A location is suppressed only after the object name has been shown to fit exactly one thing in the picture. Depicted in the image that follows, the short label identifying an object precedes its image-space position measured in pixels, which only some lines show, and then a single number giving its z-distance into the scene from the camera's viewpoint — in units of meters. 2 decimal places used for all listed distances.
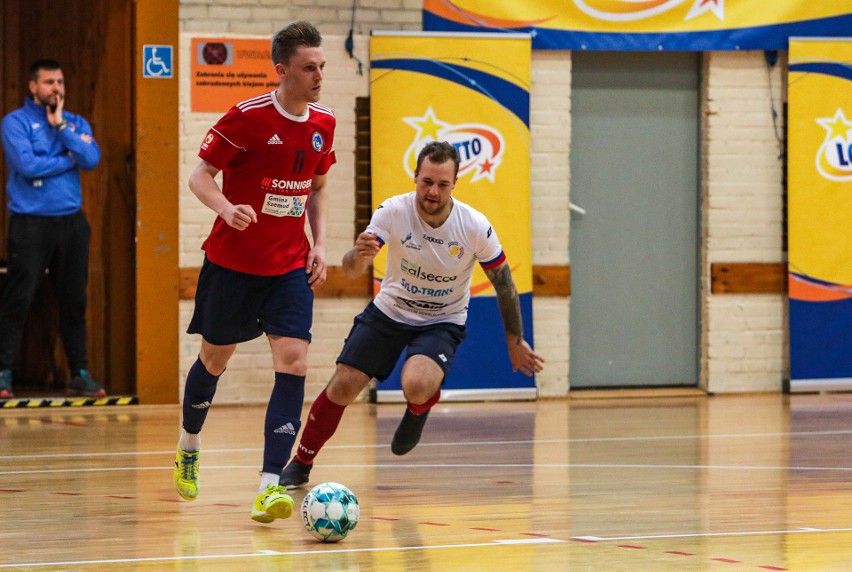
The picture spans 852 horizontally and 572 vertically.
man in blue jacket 18.44
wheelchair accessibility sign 18.91
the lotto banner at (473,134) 19.22
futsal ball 8.91
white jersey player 11.34
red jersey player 10.01
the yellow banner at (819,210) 20.37
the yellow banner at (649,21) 19.66
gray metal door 20.44
